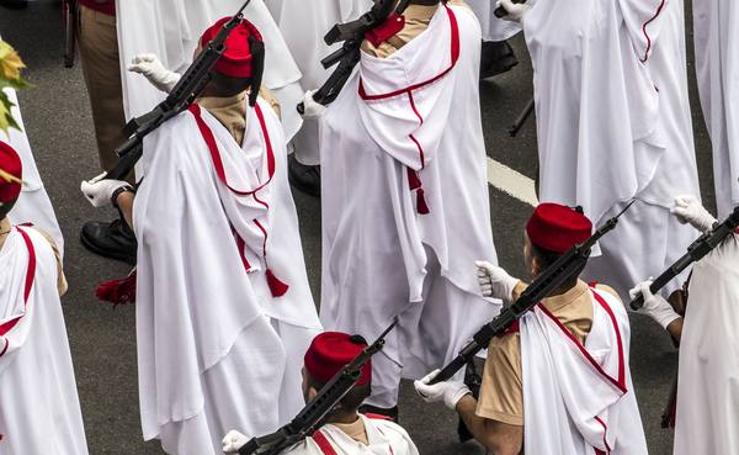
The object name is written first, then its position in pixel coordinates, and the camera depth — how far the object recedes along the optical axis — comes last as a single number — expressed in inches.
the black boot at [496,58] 827.4
